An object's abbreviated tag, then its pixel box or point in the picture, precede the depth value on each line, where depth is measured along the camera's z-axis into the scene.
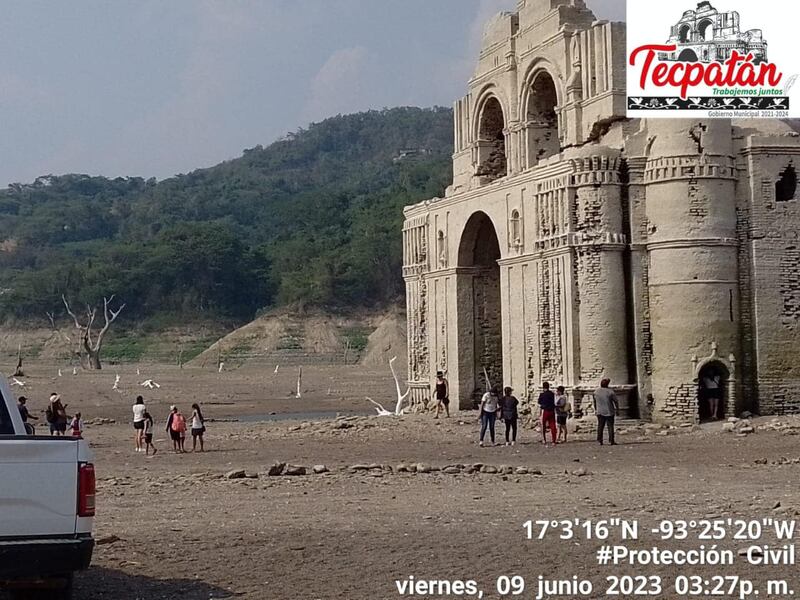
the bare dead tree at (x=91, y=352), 71.81
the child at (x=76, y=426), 26.23
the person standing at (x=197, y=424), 26.48
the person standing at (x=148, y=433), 25.64
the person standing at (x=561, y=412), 26.64
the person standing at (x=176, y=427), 26.39
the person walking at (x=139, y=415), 26.38
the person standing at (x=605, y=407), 25.20
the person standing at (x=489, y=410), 26.08
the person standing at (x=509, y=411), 26.11
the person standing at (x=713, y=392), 29.28
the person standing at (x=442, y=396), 35.38
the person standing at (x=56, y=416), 25.56
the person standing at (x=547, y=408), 26.06
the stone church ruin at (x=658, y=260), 29.14
